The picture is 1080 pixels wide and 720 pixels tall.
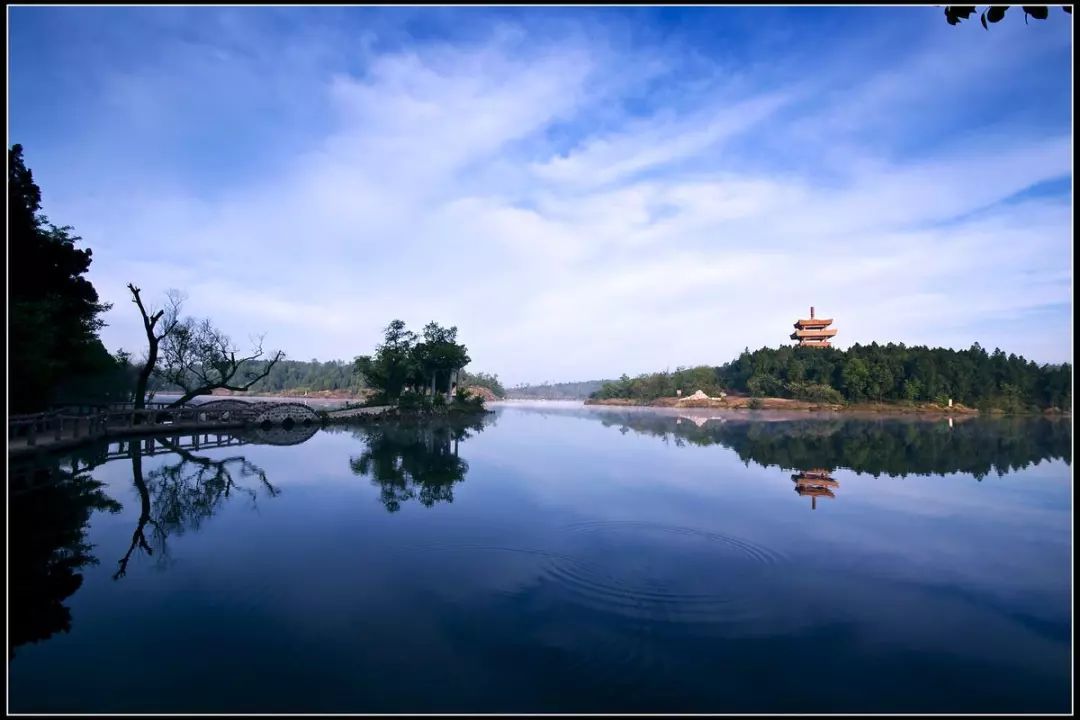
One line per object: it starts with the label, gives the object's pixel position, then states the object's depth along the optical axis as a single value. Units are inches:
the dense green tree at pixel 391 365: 1450.5
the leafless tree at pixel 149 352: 880.9
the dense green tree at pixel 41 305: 545.3
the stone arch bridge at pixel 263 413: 1019.9
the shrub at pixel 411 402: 1398.9
